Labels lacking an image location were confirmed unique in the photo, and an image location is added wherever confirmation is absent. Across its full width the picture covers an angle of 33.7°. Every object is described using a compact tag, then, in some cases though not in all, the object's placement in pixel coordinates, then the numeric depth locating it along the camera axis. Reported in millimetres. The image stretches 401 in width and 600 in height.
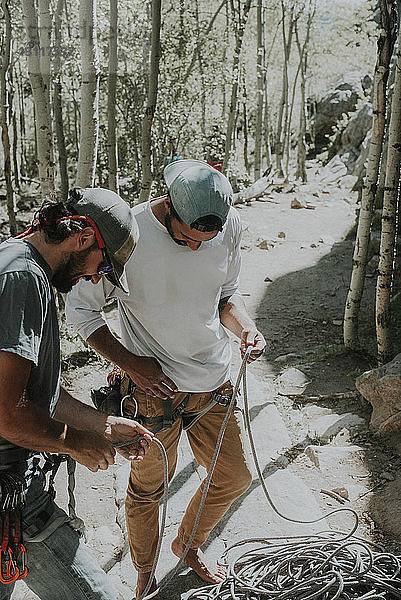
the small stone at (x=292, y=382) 5949
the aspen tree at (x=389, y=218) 5395
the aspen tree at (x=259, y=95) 16906
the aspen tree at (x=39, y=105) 6465
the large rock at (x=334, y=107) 28859
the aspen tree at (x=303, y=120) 20375
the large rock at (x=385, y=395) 4789
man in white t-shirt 2705
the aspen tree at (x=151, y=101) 7371
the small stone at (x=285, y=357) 6769
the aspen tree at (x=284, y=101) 19266
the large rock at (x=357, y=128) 24625
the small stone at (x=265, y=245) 11391
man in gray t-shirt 1967
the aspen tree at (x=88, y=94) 5906
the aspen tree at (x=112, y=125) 8180
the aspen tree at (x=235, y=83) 13766
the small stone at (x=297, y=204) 15241
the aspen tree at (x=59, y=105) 10414
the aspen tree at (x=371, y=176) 5543
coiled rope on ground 3018
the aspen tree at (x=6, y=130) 9153
